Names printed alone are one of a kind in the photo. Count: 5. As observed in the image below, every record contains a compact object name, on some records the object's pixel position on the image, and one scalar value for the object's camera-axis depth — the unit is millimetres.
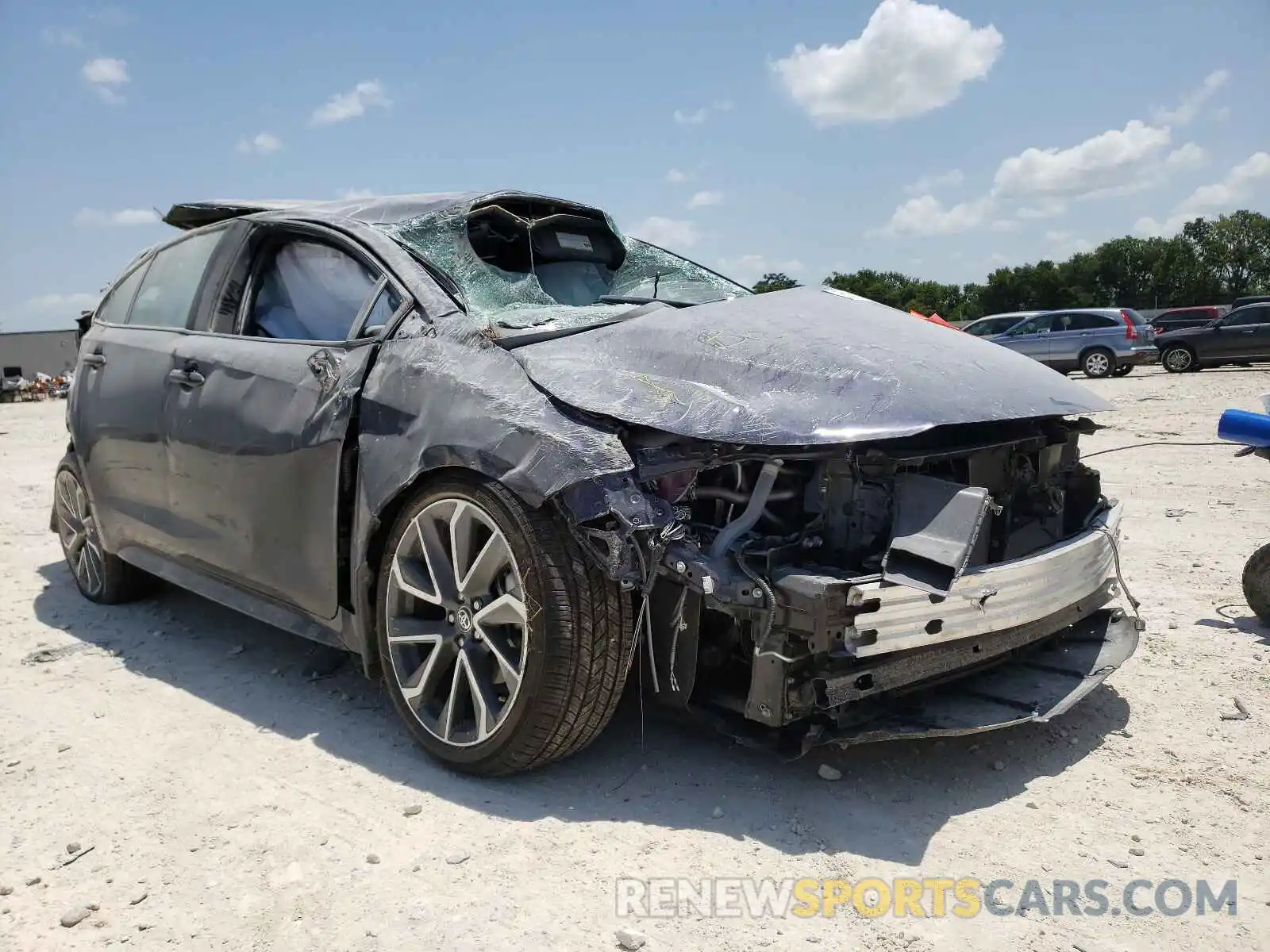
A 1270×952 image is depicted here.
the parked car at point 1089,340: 18766
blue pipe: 3791
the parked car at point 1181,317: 25427
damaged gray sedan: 2508
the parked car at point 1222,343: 18344
